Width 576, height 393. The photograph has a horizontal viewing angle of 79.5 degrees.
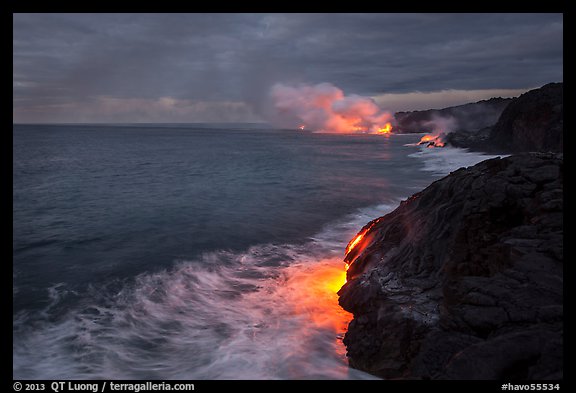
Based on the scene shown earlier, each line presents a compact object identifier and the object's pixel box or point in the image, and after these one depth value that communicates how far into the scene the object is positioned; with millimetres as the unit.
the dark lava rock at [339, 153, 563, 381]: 5883
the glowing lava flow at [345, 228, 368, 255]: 14586
